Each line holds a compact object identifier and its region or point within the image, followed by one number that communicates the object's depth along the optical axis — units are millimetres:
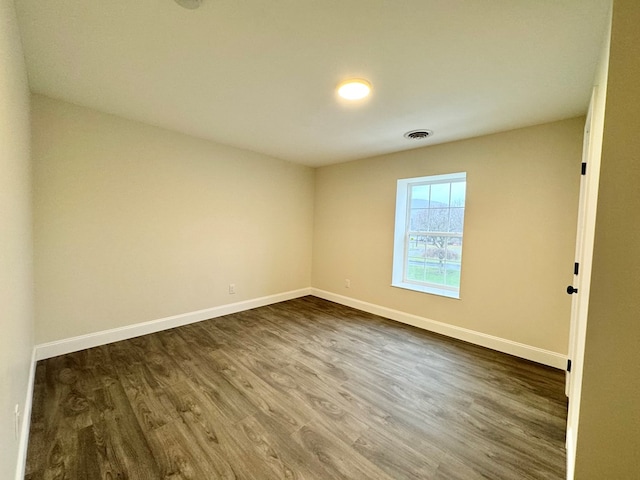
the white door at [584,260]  1156
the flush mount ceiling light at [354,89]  1869
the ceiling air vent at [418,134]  2753
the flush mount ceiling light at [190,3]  1224
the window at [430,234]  3227
